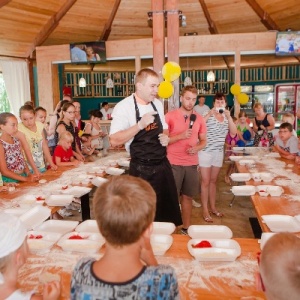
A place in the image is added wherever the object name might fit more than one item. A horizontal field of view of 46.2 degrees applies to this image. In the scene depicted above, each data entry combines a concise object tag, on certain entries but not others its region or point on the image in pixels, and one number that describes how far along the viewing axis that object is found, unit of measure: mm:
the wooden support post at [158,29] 4379
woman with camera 4855
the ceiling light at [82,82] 12562
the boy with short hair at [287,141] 5324
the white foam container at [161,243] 2070
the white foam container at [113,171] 4718
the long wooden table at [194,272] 1707
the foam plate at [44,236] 2303
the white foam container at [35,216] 2649
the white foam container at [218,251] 1962
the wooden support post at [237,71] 9227
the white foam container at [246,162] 4868
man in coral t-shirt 4219
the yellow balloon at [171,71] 4203
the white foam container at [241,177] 3986
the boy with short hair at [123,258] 1187
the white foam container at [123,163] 5301
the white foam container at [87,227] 2510
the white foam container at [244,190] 3293
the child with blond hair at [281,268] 1185
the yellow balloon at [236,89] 8367
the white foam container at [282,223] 2404
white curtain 10381
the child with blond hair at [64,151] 5047
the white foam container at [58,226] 2539
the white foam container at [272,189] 3242
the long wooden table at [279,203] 2805
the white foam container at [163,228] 2449
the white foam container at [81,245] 2109
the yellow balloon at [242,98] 8375
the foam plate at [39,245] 2125
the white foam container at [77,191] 3547
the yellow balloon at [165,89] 4238
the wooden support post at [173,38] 4367
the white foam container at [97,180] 4008
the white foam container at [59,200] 3136
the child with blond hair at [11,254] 1404
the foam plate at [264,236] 2149
